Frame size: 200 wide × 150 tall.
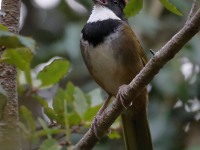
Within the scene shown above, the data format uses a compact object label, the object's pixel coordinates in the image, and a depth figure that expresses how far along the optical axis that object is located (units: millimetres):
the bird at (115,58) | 6074
